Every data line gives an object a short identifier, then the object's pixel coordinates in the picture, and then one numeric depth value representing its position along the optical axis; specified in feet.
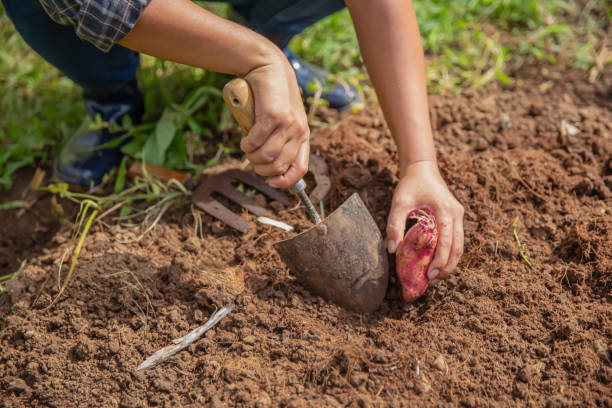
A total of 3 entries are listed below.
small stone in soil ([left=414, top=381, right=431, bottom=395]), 4.15
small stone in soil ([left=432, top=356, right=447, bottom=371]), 4.20
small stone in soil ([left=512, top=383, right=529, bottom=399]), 4.13
